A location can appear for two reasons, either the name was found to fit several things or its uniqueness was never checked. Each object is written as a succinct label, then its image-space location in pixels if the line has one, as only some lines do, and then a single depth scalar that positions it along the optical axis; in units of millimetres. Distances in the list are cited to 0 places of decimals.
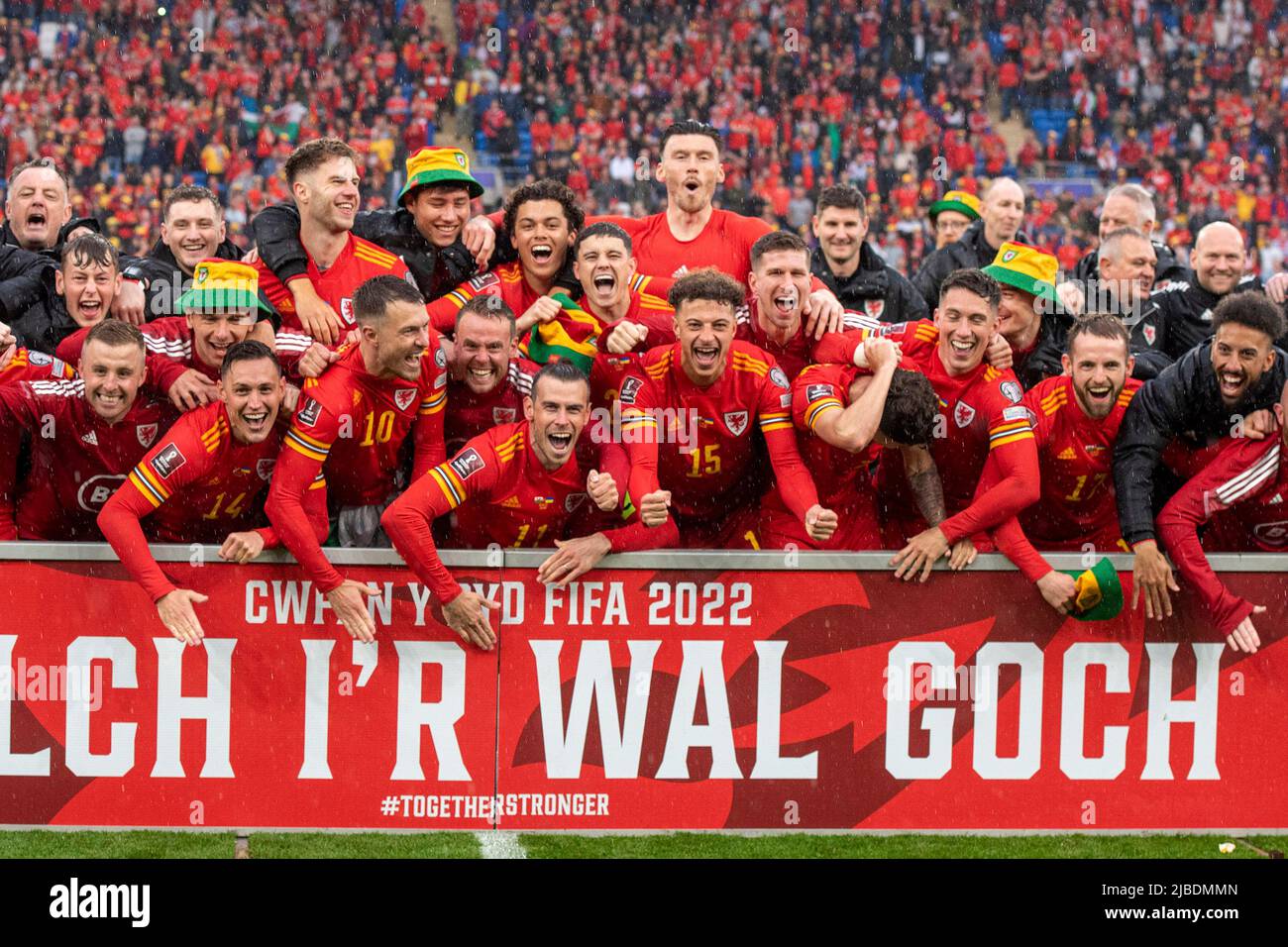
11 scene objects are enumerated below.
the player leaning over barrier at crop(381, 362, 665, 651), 5602
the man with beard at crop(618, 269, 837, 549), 5965
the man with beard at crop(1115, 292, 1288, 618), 5852
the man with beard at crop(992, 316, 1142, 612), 6082
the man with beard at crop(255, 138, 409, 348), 6668
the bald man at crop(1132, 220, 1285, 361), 7840
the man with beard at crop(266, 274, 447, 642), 5648
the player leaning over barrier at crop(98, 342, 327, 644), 5578
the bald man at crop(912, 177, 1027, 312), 8867
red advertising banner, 5699
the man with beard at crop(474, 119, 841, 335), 7473
